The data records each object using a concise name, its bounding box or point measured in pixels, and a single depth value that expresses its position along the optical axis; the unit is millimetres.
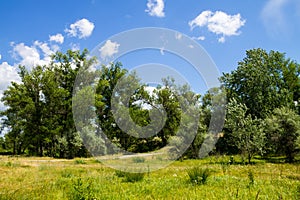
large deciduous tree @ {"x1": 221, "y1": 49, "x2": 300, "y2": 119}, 43156
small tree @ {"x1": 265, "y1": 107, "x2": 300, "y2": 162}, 24639
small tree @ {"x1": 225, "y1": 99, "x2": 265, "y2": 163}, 23703
